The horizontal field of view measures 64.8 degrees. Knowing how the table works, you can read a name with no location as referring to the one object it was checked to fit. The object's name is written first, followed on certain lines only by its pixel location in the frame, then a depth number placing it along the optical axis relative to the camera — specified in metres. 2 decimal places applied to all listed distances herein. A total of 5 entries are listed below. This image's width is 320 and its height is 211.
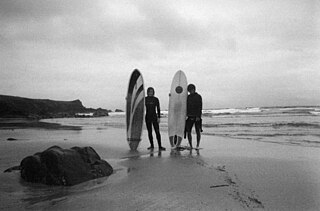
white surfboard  6.76
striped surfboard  6.82
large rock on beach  3.04
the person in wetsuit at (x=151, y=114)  6.51
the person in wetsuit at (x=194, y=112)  6.37
